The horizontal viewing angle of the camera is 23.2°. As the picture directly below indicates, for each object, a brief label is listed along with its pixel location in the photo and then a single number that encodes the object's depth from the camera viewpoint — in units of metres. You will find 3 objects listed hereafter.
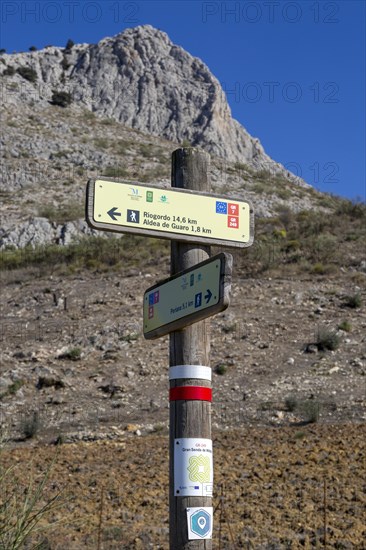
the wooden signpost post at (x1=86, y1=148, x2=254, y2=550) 5.18
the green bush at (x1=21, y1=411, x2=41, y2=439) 17.64
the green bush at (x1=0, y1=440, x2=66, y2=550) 5.74
